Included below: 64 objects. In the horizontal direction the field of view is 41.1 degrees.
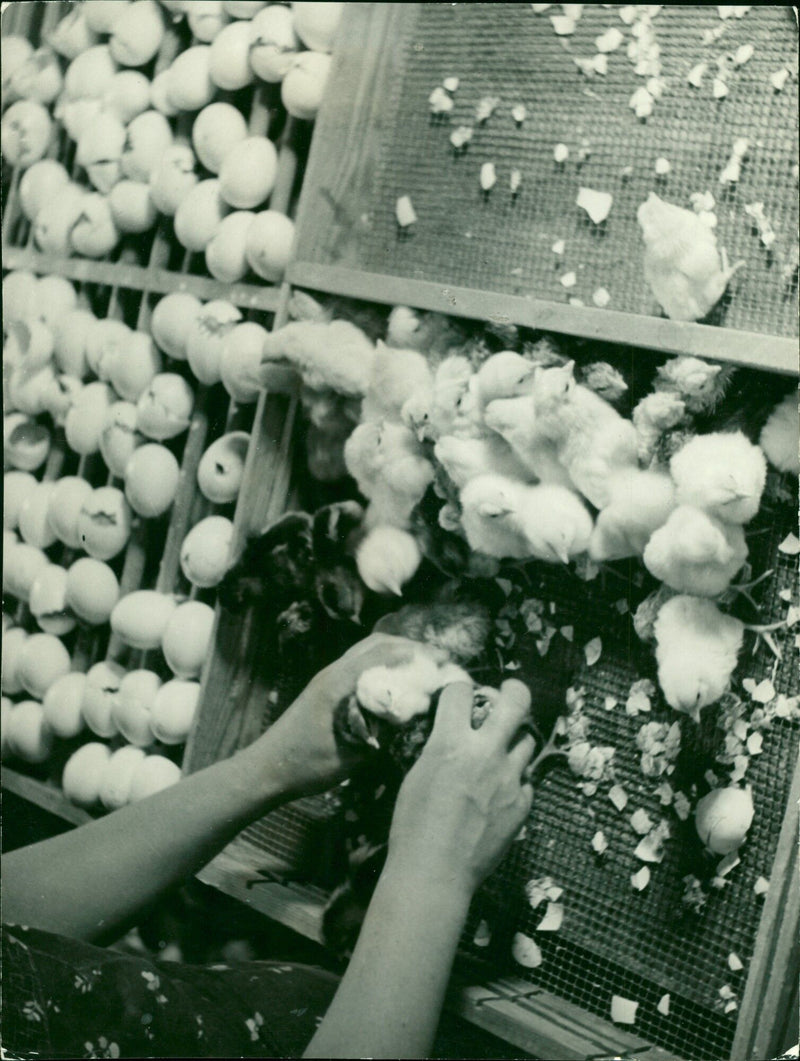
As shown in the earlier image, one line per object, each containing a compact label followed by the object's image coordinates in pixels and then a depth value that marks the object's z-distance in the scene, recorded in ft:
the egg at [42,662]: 3.73
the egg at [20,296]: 3.83
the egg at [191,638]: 3.41
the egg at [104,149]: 3.67
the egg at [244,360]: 3.32
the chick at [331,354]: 3.10
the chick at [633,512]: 2.61
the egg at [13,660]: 3.80
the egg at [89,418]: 3.69
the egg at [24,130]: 3.84
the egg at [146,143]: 3.59
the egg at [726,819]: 2.62
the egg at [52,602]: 3.73
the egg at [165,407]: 3.54
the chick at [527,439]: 2.74
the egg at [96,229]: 3.73
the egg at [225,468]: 3.43
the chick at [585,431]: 2.68
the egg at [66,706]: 3.66
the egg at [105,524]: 3.63
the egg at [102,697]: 3.58
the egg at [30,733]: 3.73
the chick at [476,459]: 2.81
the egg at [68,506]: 3.69
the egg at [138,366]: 3.60
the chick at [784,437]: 2.54
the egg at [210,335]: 3.42
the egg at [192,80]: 3.50
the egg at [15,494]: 3.87
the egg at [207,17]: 3.44
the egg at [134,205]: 3.64
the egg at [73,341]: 3.76
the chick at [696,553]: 2.52
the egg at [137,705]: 3.48
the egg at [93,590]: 3.63
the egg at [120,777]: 3.47
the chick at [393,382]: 3.00
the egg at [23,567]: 3.78
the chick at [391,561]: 2.98
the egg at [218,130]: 3.46
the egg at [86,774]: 3.55
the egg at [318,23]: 3.28
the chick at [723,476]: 2.51
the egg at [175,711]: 3.40
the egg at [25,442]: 3.90
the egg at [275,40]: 3.33
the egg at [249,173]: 3.40
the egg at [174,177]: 3.52
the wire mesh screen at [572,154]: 2.66
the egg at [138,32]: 3.52
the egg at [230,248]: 3.42
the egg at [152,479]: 3.54
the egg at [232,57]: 3.40
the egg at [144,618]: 3.50
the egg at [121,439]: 3.61
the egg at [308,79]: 3.32
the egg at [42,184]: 3.86
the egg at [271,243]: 3.35
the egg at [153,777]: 3.40
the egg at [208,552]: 3.38
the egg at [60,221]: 3.80
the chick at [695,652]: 2.59
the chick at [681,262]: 2.62
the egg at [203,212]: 3.48
